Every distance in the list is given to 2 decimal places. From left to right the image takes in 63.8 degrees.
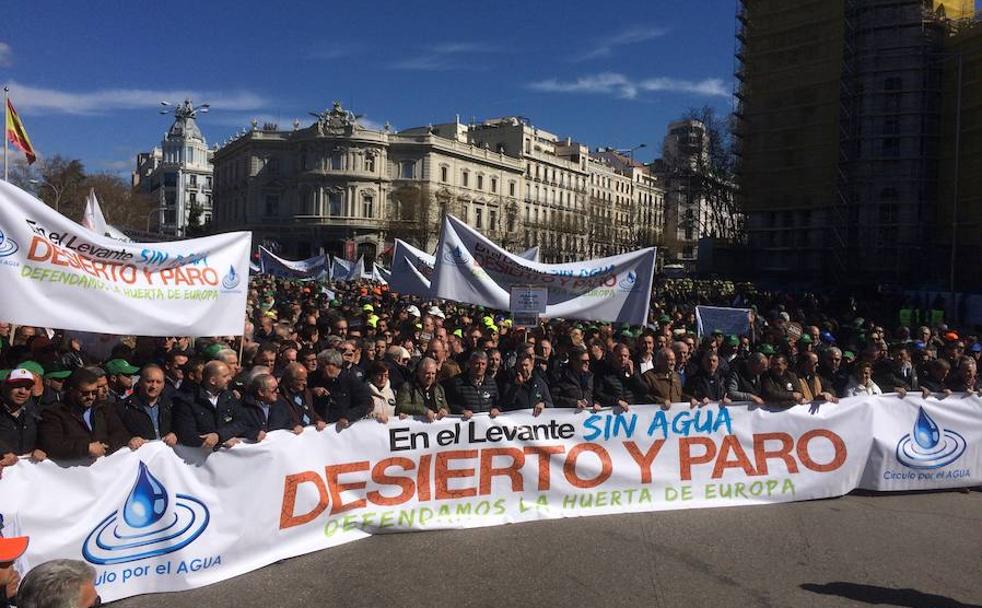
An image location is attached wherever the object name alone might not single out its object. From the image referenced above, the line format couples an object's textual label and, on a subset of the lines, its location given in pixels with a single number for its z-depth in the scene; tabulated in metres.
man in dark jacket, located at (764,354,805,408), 6.93
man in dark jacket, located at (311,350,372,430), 5.86
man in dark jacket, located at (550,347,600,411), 6.83
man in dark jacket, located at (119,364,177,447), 4.95
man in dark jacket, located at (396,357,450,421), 6.19
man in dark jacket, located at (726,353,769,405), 7.31
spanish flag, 22.12
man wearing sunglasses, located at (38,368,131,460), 4.55
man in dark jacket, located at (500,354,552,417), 6.61
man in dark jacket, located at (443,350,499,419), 6.43
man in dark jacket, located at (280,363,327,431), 5.69
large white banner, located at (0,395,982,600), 4.69
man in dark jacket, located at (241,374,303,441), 5.39
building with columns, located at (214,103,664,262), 70.88
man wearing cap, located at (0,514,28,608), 2.47
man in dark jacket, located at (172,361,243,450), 5.08
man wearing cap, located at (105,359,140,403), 5.87
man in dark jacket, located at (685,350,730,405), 7.21
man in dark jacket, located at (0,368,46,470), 4.44
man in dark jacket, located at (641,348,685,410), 6.94
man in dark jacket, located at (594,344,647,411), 6.66
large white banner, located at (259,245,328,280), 22.14
